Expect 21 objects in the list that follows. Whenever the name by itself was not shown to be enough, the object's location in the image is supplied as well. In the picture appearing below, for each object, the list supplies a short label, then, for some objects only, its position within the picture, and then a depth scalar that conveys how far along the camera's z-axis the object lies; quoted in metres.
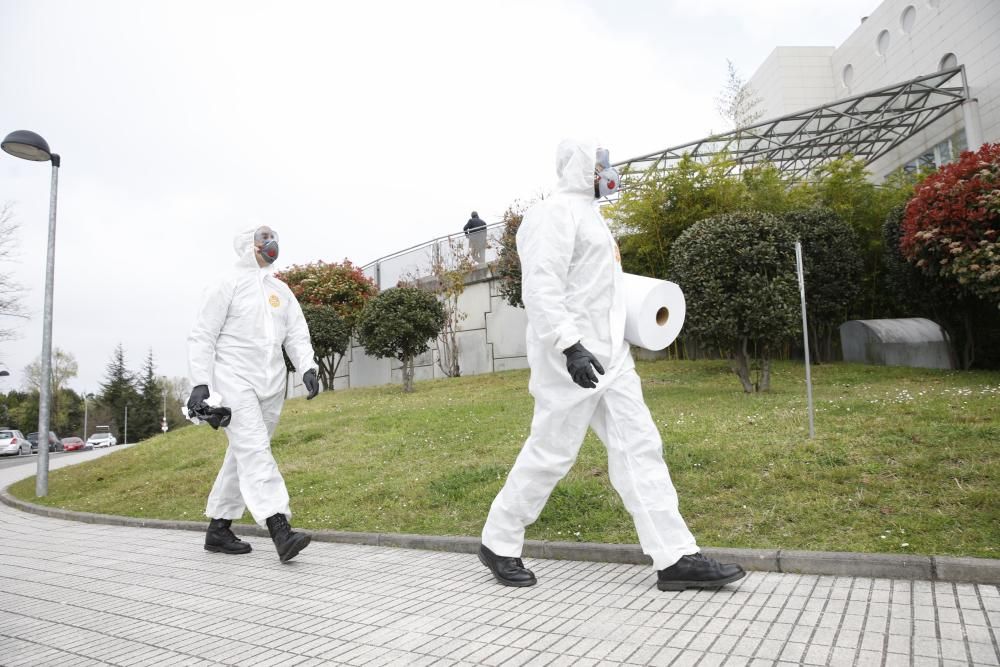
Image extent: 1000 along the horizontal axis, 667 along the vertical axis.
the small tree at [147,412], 61.61
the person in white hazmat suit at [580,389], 3.41
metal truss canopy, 18.73
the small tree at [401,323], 15.18
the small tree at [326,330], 18.59
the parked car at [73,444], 39.82
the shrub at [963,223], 9.88
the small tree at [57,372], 55.57
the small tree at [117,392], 64.75
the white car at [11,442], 30.24
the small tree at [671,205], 14.58
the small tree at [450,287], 18.44
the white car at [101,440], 44.65
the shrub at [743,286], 9.49
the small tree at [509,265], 15.75
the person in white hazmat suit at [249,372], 4.56
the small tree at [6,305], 22.78
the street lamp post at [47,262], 9.79
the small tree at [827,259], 13.05
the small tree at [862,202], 15.05
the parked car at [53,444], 37.85
